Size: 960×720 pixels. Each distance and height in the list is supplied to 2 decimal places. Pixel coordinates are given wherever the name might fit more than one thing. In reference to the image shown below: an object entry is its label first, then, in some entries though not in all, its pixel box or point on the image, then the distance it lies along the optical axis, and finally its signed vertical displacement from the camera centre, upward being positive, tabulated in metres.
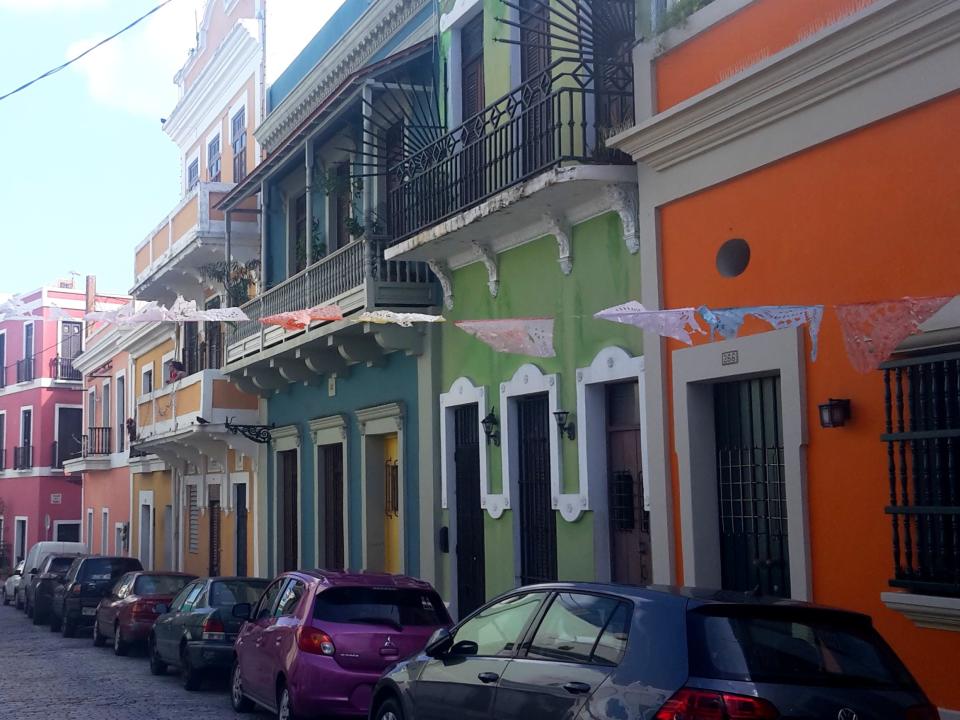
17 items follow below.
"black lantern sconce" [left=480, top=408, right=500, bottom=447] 14.38 +0.47
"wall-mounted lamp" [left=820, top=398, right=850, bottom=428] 8.93 +0.34
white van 32.09 -1.84
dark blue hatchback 5.90 -0.98
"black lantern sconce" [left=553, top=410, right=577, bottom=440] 12.80 +0.45
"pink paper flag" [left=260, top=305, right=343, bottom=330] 13.86 +1.72
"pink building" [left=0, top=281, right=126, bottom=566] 45.44 +2.02
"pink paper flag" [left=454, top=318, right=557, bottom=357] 10.93 +1.14
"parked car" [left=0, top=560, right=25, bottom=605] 34.31 -2.88
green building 12.06 +1.99
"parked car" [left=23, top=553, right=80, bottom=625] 27.25 -2.25
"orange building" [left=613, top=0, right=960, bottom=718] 8.20 +1.30
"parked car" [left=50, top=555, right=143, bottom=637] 23.55 -2.02
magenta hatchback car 10.22 -1.36
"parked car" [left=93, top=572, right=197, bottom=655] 18.92 -1.94
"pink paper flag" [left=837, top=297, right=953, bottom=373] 7.47 +0.80
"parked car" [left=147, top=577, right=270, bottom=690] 14.38 -1.79
